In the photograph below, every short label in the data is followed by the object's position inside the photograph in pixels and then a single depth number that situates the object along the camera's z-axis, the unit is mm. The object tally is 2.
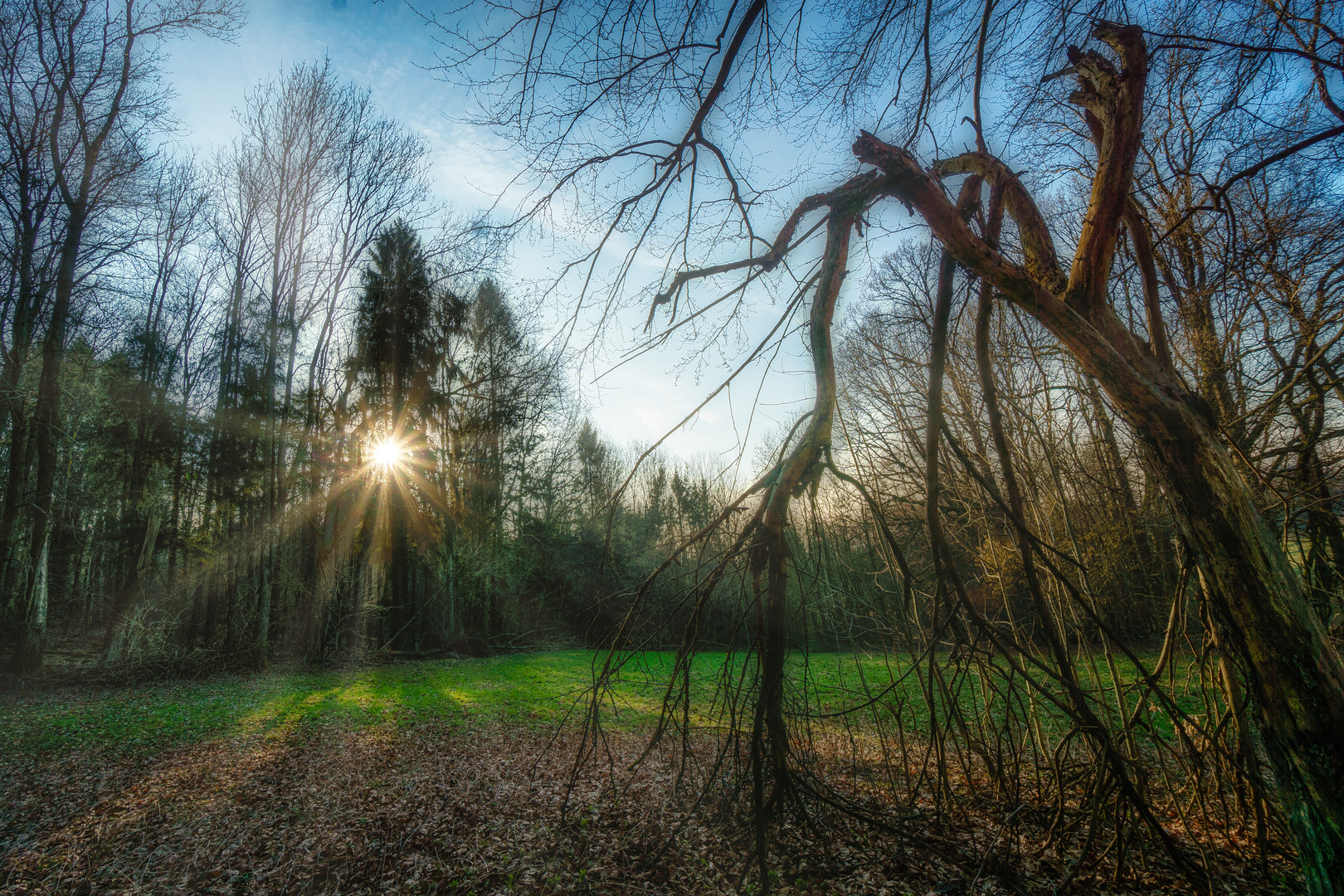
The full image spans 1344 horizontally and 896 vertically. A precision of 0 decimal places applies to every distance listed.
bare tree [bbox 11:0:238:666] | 9055
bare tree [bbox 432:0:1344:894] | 1687
